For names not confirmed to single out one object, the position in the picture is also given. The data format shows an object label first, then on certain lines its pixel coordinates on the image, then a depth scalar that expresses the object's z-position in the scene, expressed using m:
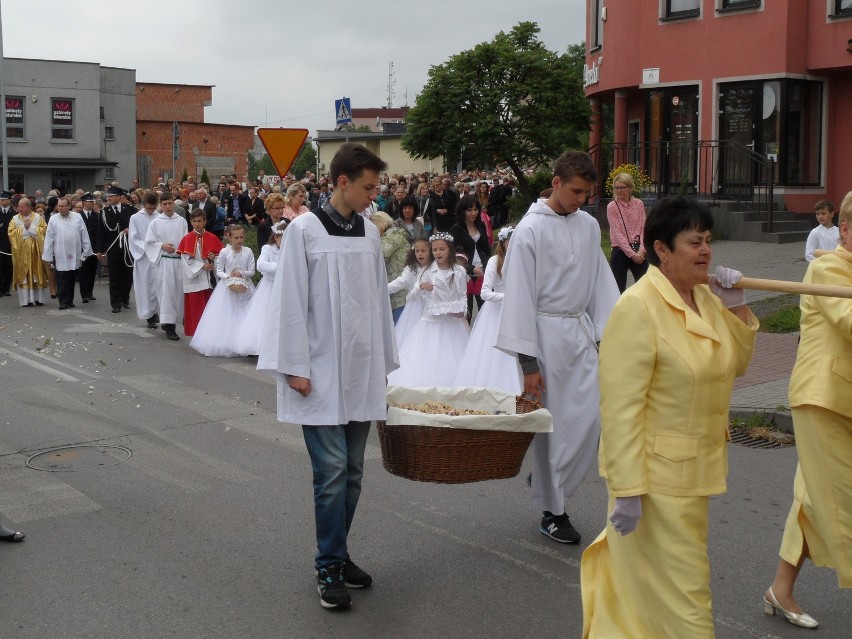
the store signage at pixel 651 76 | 25.30
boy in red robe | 15.27
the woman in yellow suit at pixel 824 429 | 4.52
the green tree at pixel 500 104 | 25.78
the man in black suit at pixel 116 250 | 18.95
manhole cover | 7.72
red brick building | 68.12
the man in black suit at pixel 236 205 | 28.73
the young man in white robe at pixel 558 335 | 5.90
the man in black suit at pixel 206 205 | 23.48
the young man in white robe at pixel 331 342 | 5.02
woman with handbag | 13.45
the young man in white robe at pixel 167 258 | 15.34
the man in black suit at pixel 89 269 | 20.72
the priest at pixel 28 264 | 20.39
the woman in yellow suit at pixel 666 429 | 3.68
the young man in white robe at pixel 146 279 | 16.38
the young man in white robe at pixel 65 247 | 19.52
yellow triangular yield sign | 16.09
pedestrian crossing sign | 17.34
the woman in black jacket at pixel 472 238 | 13.32
